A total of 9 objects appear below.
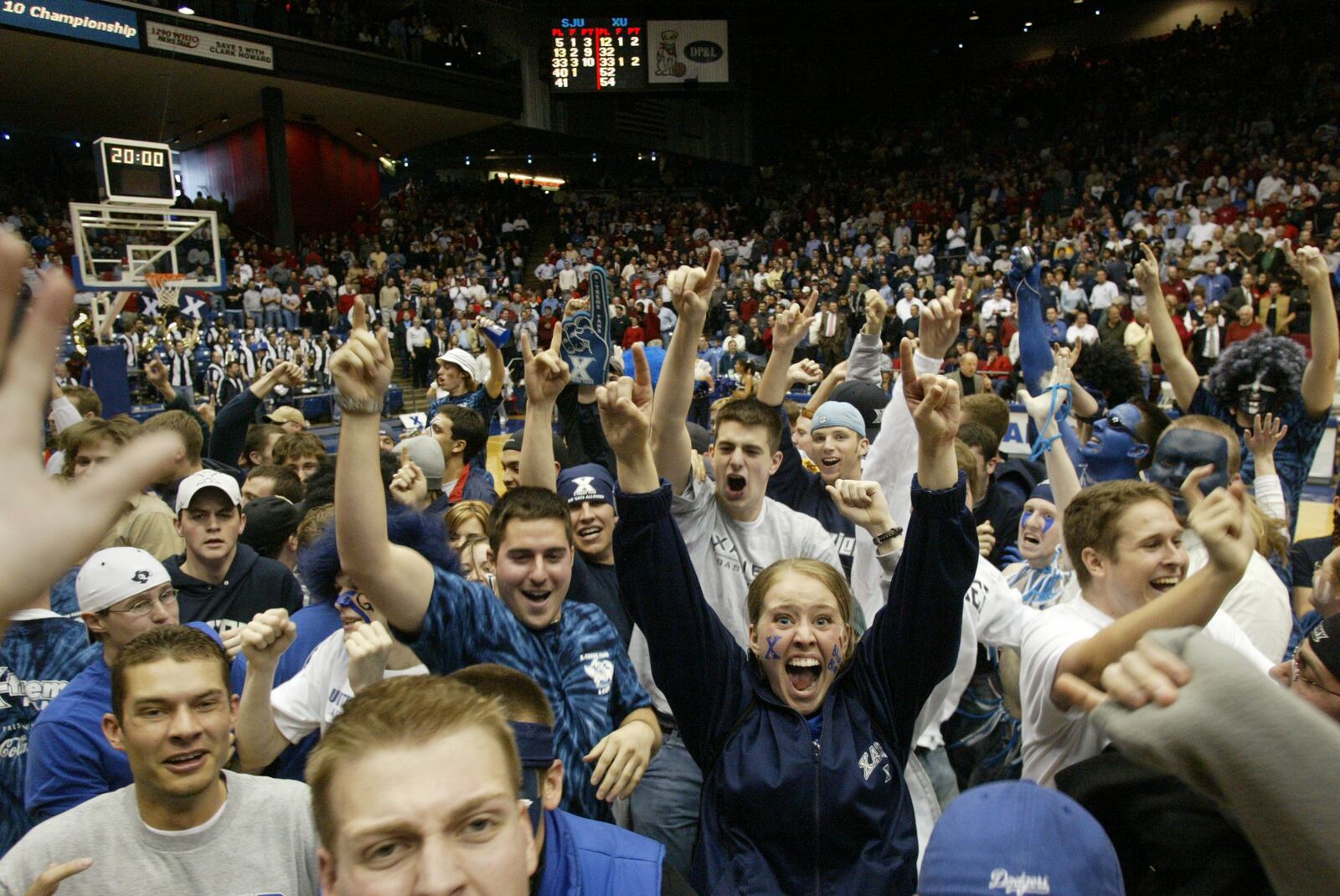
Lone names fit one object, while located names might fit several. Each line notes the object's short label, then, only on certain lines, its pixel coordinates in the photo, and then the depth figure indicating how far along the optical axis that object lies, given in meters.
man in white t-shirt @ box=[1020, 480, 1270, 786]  1.86
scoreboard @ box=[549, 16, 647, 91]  23.75
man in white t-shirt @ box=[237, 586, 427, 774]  2.08
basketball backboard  13.09
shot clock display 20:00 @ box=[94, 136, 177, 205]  13.22
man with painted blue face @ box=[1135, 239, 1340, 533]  4.11
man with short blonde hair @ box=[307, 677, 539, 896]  1.31
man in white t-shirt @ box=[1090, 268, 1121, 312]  14.98
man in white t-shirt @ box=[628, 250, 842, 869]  2.75
